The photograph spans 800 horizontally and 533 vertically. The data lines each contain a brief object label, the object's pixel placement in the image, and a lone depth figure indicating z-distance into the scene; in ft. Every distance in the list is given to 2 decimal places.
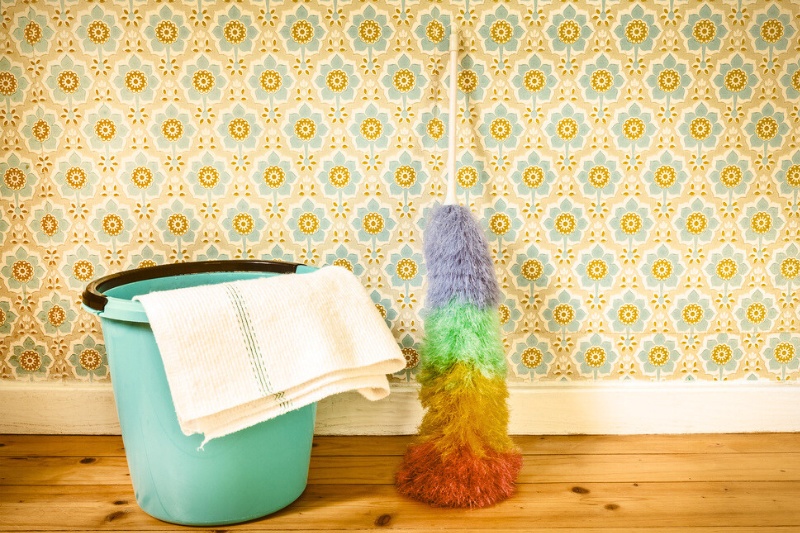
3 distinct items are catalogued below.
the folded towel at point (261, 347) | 3.09
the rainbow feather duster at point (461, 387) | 3.92
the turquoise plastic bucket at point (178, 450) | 3.31
